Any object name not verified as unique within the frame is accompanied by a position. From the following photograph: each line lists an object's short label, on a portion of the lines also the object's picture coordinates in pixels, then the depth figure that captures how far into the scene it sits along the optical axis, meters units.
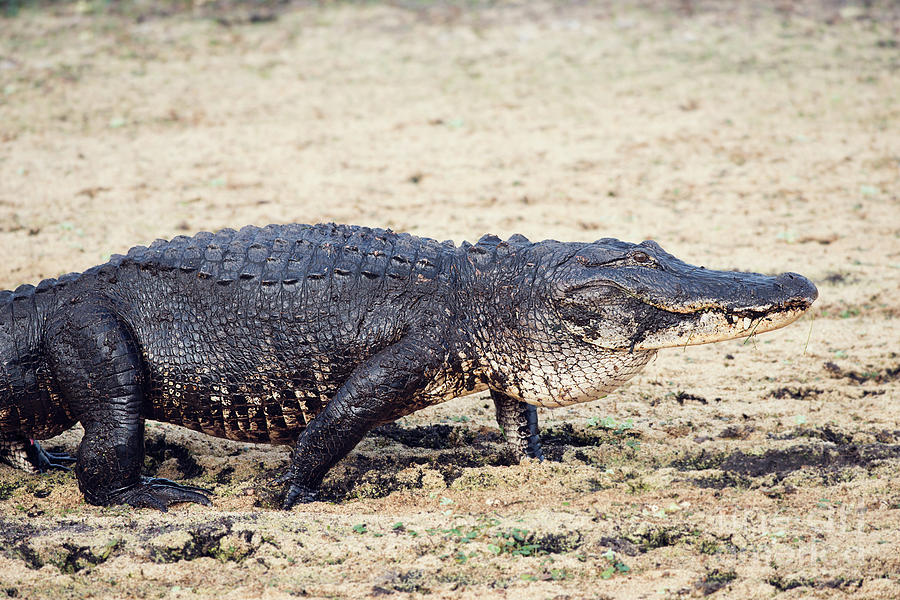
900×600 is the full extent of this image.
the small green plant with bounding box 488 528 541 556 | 7.85
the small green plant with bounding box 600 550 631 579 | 7.47
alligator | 8.35
